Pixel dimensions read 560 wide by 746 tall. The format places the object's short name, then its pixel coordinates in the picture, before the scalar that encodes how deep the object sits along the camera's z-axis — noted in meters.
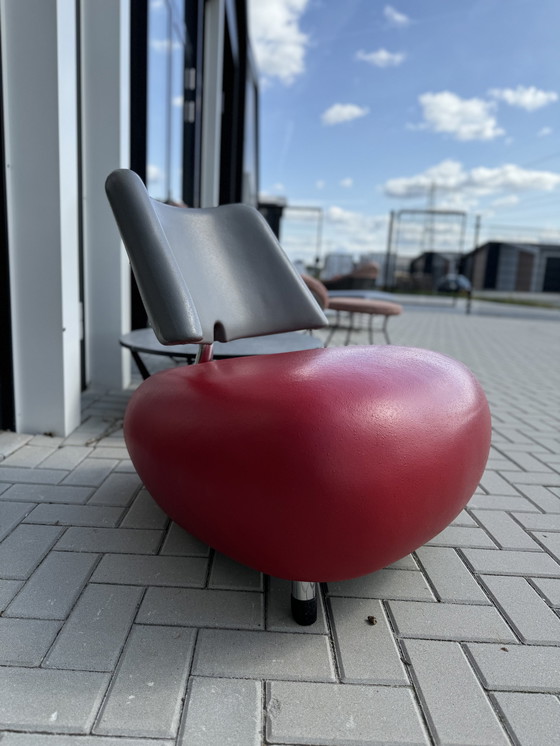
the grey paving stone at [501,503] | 1.85
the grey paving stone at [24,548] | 1.31
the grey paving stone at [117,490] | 1.72
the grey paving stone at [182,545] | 1.43
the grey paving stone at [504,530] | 1.59
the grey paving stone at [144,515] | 1.58
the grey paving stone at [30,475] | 1.83
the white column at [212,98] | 5.40
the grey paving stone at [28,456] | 1.96
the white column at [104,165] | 2.68
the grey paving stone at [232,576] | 1.29
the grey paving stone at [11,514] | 1.51
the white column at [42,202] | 2.00
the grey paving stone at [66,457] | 1.97
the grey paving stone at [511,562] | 1.43
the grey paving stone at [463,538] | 1.57
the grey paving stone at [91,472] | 1.85
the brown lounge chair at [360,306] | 4.41
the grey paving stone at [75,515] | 1.57
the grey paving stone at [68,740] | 0.84
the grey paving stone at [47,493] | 1.70
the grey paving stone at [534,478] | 2.12
